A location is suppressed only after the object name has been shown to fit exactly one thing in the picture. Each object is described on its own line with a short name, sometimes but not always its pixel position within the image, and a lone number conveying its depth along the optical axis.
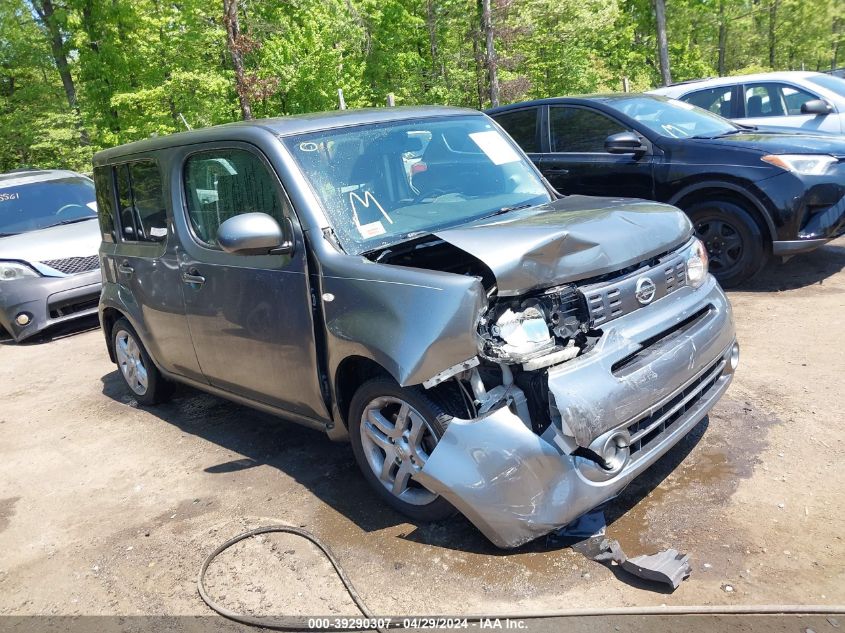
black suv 6.07
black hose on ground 2.51
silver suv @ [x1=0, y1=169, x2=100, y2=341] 7.94
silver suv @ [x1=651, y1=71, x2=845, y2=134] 9.41
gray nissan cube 2.78
